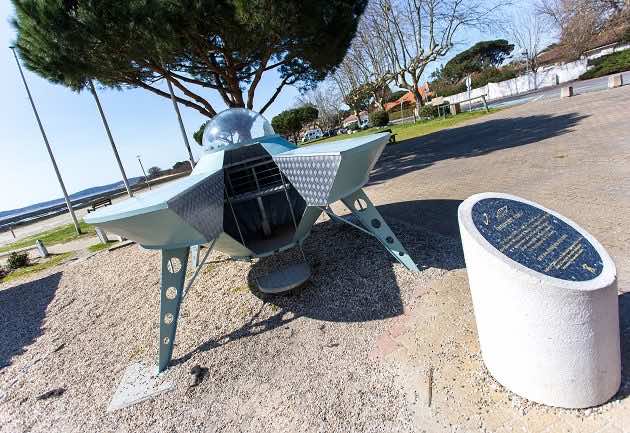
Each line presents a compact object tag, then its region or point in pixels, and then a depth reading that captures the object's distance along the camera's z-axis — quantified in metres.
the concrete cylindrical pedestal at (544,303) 1.99
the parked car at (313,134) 57.02
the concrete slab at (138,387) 3.39
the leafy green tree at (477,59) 57.09
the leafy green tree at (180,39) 9.05
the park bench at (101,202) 13.92
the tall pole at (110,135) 12.96
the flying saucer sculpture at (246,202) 3.25
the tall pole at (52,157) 13.54
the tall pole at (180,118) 14.10
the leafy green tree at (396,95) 73.00
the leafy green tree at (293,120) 46.72
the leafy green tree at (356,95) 37.66
